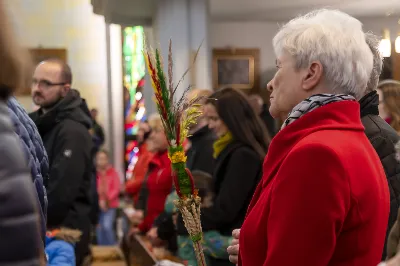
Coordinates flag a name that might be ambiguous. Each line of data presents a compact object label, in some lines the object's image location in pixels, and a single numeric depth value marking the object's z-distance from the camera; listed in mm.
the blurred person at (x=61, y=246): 3005
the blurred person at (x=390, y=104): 4035
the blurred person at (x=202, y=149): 4445
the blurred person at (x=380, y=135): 2613
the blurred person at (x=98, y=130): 10407
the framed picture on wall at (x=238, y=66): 11984
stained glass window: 11172
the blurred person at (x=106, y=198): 9789
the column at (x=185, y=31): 9203
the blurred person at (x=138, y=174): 6926
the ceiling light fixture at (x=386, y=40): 8511
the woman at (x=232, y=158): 3537
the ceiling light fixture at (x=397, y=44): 9883
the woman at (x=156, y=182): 5141
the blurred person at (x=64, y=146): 4008
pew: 4719
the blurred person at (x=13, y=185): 1231
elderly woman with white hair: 1847
